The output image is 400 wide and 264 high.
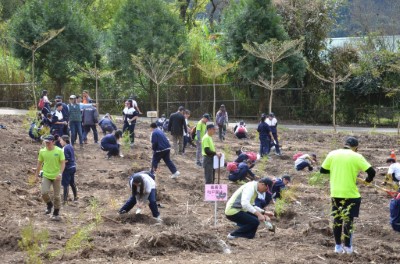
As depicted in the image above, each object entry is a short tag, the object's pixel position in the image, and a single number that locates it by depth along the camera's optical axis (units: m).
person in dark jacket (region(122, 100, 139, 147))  23.50
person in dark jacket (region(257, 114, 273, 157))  23.00
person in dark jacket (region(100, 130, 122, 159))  21.94
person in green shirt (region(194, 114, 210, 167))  21.73
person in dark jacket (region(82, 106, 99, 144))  23.61
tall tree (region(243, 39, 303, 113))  34.97
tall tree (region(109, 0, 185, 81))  38.50
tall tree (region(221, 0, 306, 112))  39.09
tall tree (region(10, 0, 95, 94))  36.97
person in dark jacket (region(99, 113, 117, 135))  23.87
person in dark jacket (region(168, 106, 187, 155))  22.81
